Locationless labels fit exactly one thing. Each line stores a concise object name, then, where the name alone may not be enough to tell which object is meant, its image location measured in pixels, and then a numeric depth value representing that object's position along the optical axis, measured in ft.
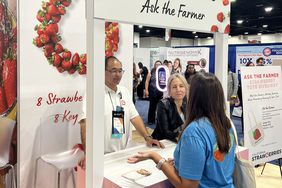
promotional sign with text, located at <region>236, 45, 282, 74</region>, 19.02
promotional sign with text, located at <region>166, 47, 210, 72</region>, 21.59
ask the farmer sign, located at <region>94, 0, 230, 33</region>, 4.19
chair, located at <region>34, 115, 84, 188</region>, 8.54
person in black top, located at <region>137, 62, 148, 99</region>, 31.61
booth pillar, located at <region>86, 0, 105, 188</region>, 4.18
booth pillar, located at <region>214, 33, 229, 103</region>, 6.17
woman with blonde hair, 7.72
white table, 4.53
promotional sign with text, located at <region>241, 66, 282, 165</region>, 10.43
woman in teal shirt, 4.03
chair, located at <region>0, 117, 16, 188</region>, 8.73
